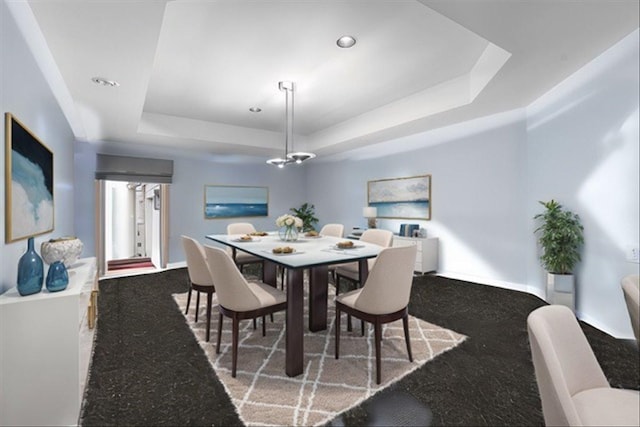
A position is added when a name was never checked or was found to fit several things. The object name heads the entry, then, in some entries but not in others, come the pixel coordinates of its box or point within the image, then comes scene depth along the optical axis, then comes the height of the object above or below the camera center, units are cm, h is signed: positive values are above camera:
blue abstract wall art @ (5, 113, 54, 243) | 159 +15
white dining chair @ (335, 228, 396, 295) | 290 -39
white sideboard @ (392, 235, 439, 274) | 448 -65
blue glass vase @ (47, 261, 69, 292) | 159 -40
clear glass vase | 316 -27
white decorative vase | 197 -31
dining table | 195 -37
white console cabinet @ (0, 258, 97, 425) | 140 -76
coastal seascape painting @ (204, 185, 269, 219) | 591 +17
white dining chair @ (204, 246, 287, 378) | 192 -60
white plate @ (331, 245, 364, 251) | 253 -34
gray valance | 483 +68
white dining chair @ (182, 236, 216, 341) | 252 -54
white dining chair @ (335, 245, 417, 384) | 188 -54
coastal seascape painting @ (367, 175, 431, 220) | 481 +26
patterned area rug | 164 -112
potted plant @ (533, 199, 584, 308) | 283 -32
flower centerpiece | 306 -17
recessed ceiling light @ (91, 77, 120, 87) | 258 +115
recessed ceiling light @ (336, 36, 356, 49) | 252 +150
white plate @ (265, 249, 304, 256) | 225 -35
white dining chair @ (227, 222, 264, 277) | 364 -61
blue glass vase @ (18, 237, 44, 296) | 151 -36
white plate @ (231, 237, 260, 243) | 310 -34
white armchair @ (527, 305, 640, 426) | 80 -53
